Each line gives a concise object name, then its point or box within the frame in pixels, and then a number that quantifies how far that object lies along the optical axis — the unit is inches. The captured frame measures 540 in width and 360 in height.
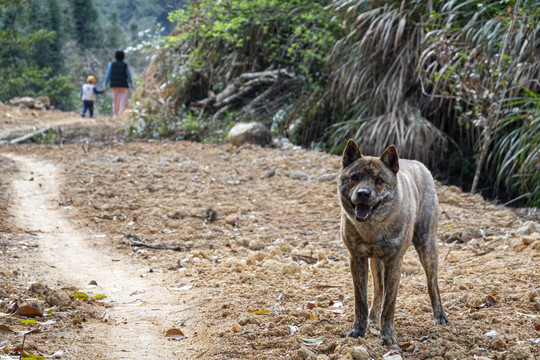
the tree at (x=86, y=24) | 1263.5
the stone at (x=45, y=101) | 855.2
